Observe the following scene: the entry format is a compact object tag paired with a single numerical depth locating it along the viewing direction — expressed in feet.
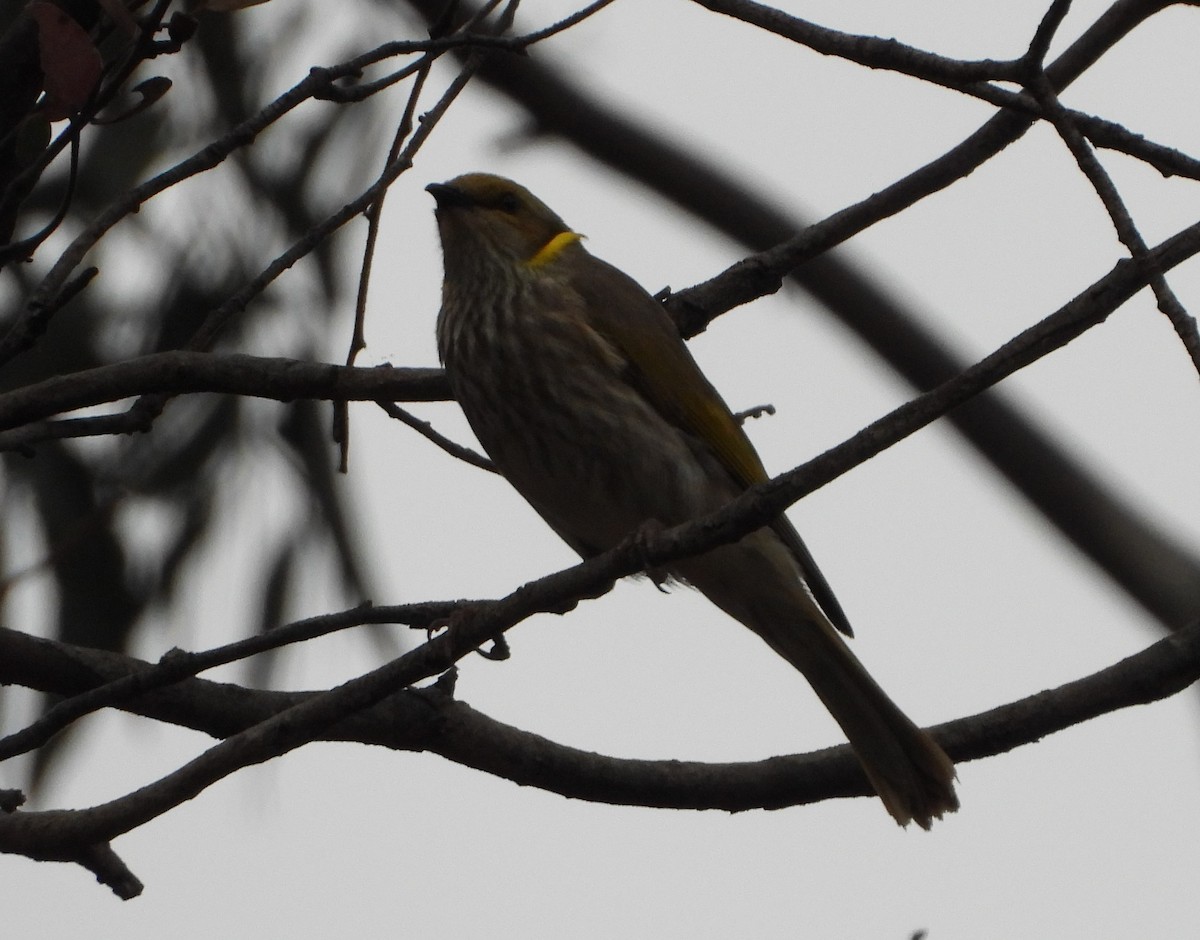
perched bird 23.73
